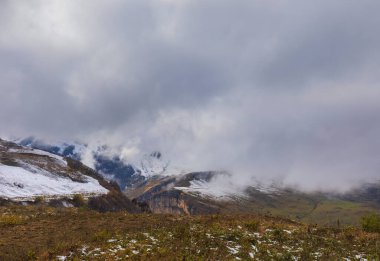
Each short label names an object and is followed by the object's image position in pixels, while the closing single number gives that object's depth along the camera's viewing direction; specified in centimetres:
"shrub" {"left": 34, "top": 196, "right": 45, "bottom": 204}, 6369
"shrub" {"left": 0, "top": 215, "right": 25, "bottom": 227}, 3256
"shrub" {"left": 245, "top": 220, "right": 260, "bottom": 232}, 3244
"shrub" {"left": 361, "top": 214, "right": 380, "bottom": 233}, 4002
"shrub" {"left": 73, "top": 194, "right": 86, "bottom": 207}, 7350
